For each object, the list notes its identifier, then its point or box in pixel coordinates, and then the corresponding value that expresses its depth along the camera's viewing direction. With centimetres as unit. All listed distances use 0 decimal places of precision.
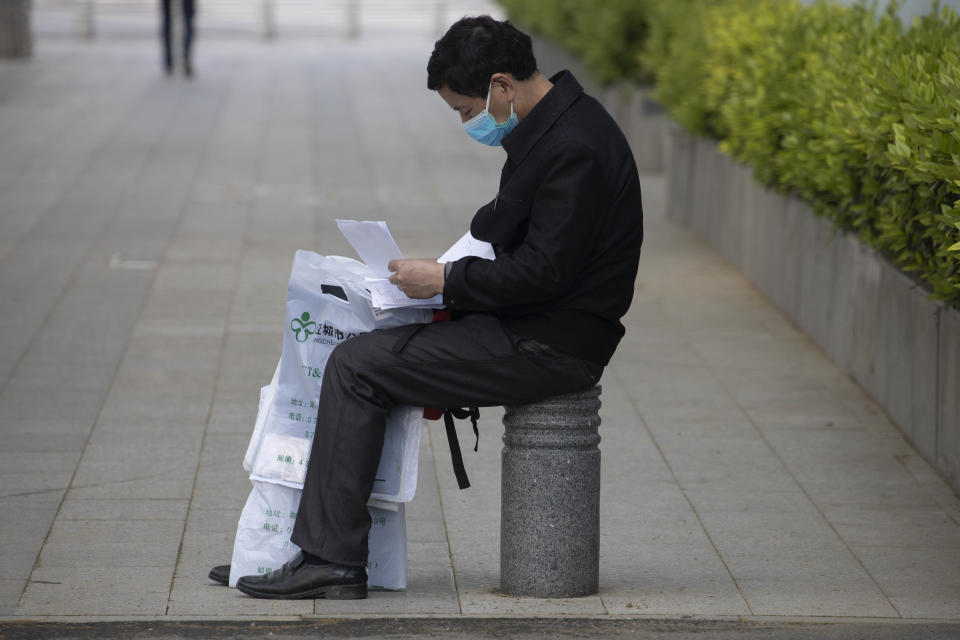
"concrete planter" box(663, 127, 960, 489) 1238
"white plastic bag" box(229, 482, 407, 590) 919
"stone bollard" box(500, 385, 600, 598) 894
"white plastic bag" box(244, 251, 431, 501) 895
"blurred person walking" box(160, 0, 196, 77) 4381
